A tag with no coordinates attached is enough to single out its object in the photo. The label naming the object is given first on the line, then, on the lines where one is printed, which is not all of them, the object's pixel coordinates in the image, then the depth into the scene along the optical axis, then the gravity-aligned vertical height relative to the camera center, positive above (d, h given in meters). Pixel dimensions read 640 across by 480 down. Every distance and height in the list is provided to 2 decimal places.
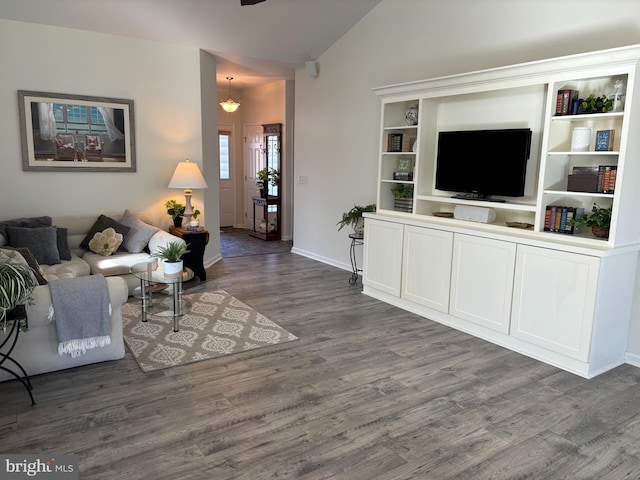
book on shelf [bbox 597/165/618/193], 3.26 -0.03
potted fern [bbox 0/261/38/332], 2.55 -0.71
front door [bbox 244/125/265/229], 9.41 +0.05
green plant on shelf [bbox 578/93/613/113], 3.36 +0.51
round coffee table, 3.96 -1.14
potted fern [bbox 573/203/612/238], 3.37 -0.35
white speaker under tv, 4.24 -0.40
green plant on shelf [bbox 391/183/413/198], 5.08 -0.23
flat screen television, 3.98 +0.08
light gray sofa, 2.98 -1.18
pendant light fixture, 8.35 +1.06
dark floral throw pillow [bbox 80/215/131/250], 5.22 -0.74
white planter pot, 3.91 -0.88
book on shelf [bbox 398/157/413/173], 5.12 +0.05
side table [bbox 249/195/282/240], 8.62 -0.86
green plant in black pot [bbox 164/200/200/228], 5.80 -0.60
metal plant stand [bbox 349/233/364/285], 5.76 -1.12
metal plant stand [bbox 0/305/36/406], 2.73 -1.15
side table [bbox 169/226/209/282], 5.47 -0.98
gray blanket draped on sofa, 3.03 -0.99
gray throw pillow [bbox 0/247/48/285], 3.44 -0.82
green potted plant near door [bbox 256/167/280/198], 8.65 -0.23
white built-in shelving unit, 3.25 -0.52
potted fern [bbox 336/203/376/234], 5.58 -0.60
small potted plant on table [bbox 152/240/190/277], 3.92 -0.82
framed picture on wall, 5.10 +0.33
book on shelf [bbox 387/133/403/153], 5.07 +0.29
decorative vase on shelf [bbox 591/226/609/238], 3.39 -0.42
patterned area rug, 3.52 -1.42
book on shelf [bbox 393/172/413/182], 5.00 -0.07
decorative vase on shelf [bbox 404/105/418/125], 4.92 +0.57
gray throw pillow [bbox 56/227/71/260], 4.81 -0.86
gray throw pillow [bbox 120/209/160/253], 5.17 -0.81
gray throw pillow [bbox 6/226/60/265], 4.48 -0.79
